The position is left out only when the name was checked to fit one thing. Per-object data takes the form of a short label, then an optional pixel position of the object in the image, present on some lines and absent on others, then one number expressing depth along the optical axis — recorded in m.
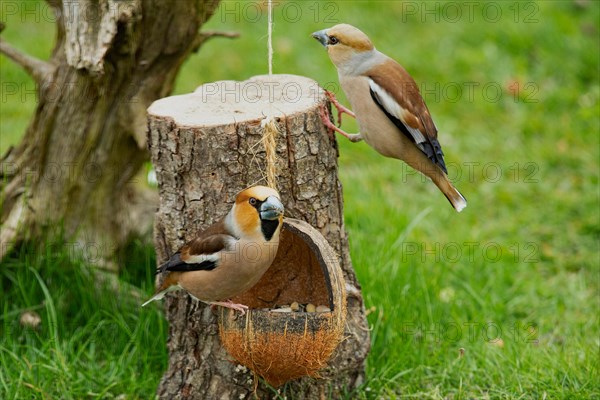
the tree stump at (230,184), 8.12
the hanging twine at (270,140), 7.98
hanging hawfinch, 8.11
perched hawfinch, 7.56
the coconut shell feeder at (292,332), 7.63
